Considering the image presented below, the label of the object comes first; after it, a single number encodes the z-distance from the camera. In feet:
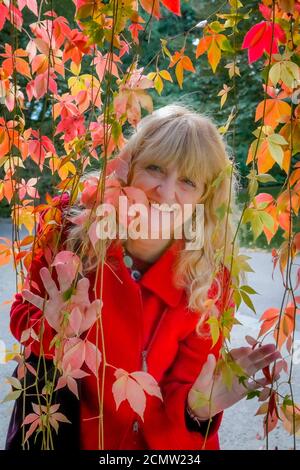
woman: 2.88
